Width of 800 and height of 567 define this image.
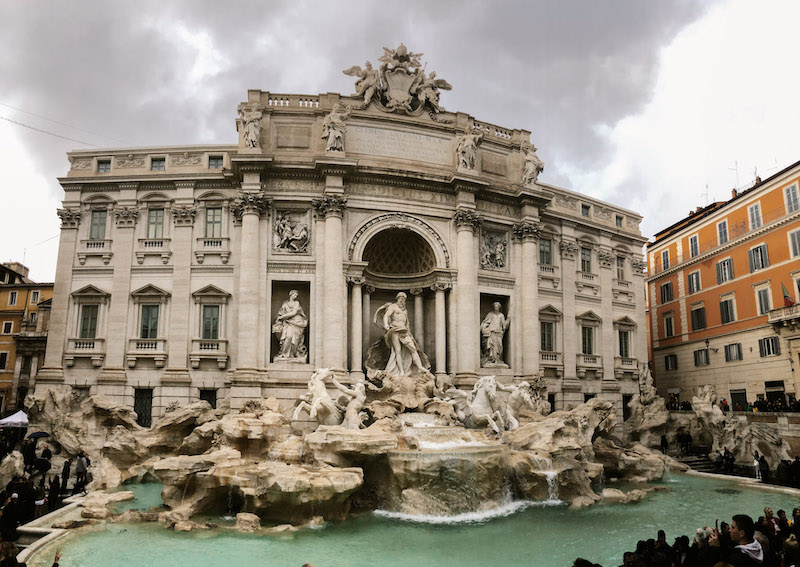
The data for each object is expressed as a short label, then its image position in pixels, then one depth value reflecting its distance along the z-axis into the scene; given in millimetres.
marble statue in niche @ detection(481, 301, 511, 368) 26938
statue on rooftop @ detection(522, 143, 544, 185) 28281
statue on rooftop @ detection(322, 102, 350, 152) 24812
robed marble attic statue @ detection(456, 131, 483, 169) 26641
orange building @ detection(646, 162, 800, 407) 29203
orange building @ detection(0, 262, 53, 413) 35750
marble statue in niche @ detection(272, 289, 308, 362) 23922
